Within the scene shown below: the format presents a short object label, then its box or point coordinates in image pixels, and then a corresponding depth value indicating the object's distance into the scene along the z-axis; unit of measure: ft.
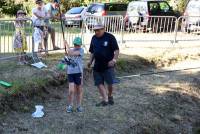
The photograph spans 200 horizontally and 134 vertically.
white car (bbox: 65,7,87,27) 35.46
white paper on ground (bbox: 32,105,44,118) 22.27
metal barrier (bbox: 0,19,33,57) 30.09
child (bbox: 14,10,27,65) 29.02
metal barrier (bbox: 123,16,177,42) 45.03
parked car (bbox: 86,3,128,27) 64.24
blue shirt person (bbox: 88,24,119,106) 23.11
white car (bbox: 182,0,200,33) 45.07
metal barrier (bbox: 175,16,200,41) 44.82
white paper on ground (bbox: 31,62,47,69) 29.08
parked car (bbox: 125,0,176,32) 48.47
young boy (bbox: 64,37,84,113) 22.29
